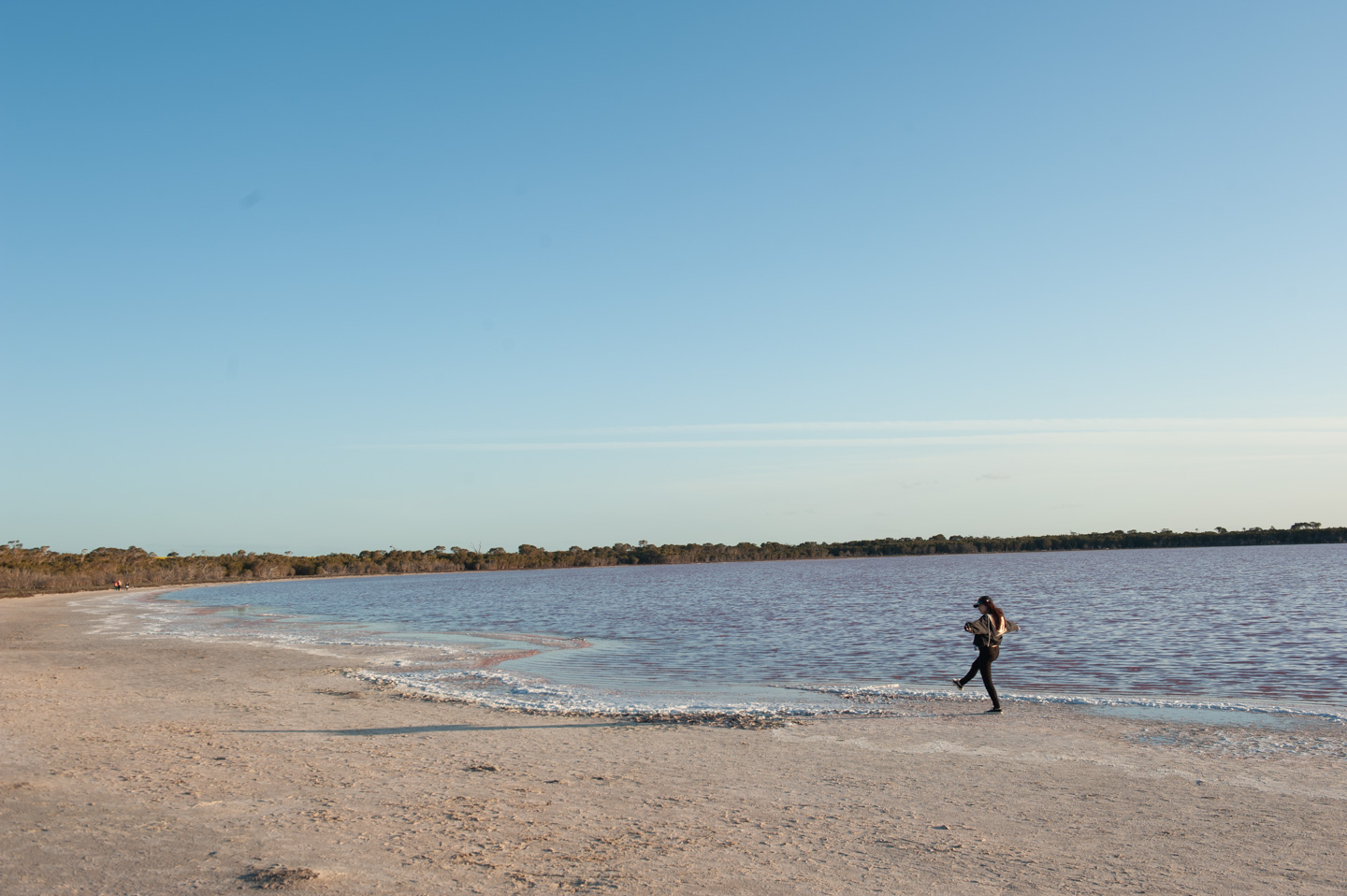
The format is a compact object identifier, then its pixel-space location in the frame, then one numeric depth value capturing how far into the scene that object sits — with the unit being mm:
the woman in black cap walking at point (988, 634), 15789
